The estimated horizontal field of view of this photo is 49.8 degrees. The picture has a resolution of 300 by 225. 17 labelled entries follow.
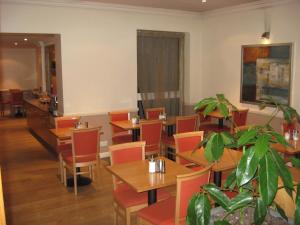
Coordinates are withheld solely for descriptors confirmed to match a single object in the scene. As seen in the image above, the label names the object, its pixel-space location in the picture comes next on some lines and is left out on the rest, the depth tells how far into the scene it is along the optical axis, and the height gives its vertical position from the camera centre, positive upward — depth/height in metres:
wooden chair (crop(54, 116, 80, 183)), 5.06 -0.74
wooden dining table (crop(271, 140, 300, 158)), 3.87 -0.85
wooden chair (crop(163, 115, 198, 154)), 5.30 -0.76
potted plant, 1.33 -0.40
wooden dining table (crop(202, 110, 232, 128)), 6.55 -0.88
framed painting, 5.54 +0.12
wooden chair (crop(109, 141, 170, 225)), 3.13 -1.15
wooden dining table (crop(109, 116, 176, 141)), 5.32 -0.75
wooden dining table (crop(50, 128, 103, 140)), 4.68 -0.78
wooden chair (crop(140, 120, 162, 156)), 4.99 -0.86
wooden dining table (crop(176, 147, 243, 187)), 3.25 -0.85
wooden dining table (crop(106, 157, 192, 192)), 2.82 -0.89
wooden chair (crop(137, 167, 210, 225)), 2.59 -1.08
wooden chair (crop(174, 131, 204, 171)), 3.96 -0.77
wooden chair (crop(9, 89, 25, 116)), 11.72 -0.73
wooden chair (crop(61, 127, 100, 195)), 4.42 -0.95
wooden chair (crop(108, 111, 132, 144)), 5.77 -0.94
